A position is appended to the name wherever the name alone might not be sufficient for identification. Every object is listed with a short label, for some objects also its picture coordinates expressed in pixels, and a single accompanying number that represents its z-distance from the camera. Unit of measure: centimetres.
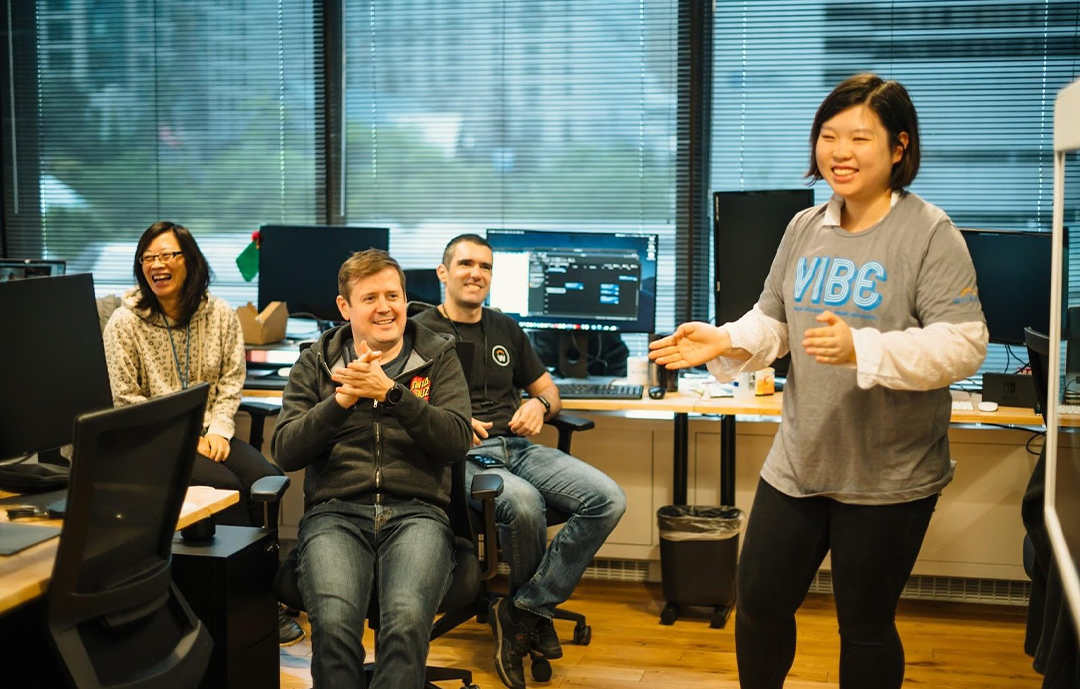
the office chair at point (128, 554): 175
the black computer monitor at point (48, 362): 200
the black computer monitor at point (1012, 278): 341
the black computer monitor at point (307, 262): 400
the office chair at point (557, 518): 315
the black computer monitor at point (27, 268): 423
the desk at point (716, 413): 335
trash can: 362
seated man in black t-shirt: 315
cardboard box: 407
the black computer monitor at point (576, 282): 389
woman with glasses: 338
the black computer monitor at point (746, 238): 367
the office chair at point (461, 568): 258
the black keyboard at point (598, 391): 360
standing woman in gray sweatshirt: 197
